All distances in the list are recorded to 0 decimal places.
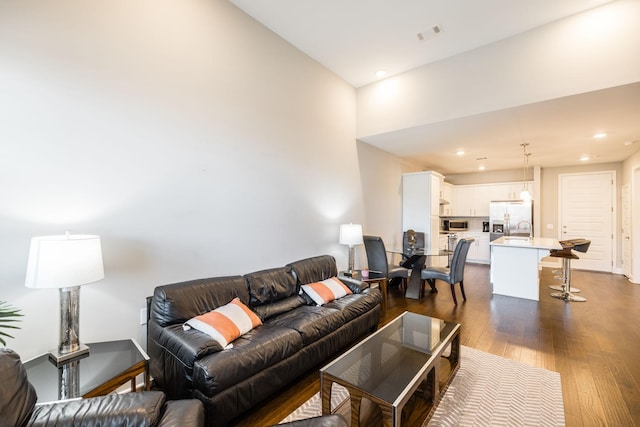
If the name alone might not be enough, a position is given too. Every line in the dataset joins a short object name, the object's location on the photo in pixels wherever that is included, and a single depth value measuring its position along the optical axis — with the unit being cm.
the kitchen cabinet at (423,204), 614
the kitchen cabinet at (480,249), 781
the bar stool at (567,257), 463
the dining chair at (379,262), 456
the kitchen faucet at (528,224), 699
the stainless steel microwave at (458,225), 837
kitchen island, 452
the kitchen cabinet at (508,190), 744
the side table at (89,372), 151
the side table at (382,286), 384
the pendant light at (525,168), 529
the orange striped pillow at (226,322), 206
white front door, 659
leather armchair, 112
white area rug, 191
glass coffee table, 164
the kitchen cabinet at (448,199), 800
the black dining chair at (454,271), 437
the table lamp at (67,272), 155
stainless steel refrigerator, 702
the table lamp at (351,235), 411
